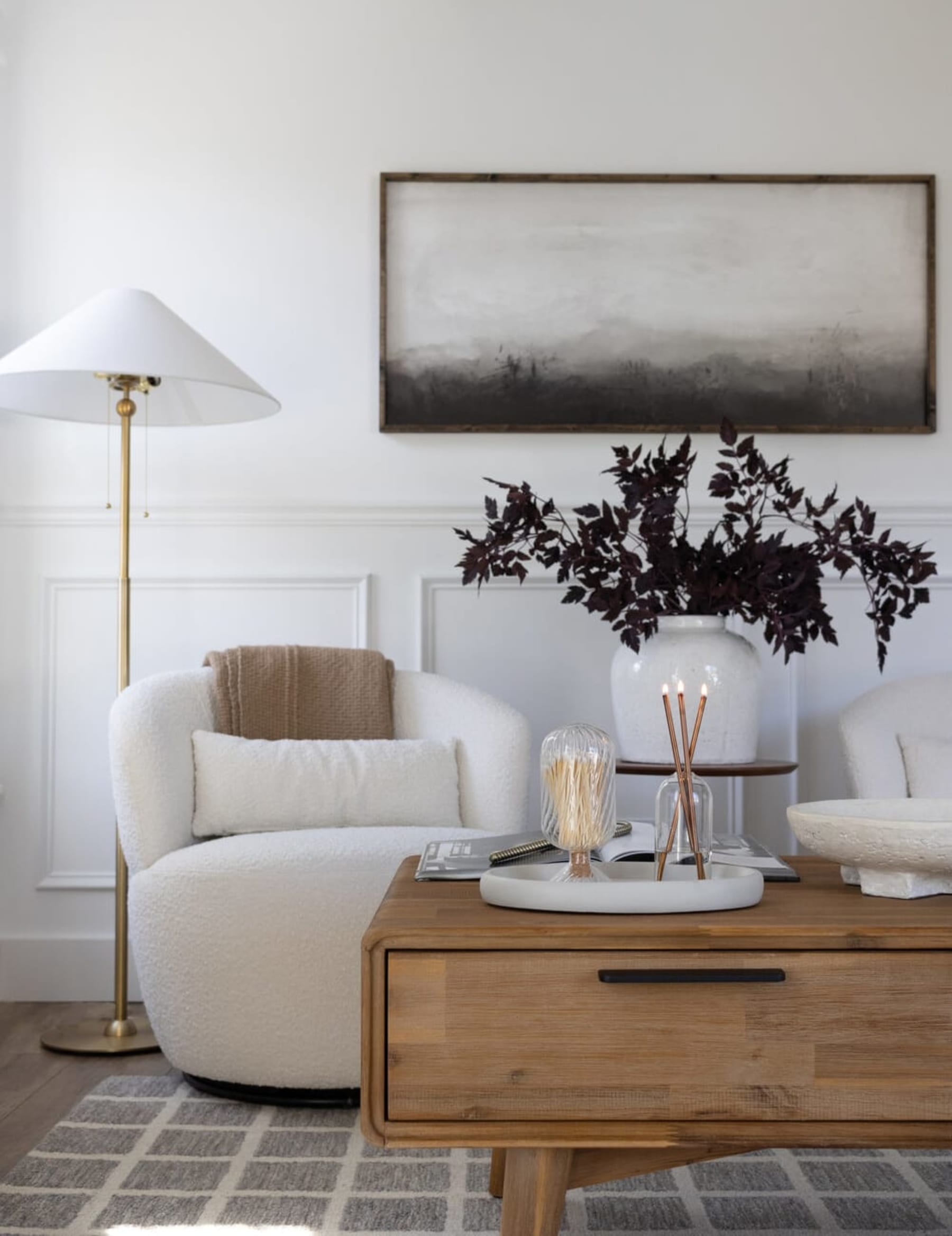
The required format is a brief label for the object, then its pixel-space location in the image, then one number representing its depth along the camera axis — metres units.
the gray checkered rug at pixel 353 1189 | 1.70
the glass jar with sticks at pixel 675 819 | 1.38
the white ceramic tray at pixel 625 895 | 1.28
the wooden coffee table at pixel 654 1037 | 1.22
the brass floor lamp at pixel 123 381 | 2.56
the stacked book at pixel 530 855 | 1.54
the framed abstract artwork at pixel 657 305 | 3.18
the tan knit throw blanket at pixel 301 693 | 2.65
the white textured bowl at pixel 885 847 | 1.36
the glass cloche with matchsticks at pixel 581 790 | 1.42
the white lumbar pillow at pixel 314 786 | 2.45
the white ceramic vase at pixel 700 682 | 2.46
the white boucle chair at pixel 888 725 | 2.54
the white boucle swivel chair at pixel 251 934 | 2.16
